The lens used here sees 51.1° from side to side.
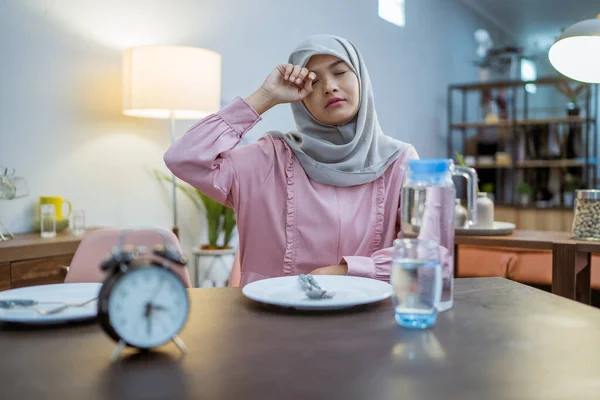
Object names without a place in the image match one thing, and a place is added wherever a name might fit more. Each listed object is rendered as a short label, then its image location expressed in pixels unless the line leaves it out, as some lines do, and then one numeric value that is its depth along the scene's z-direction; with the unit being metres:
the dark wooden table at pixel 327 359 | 0.61
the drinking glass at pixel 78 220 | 2.73
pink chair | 1.55
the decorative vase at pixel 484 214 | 2.58
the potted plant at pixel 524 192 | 6.24
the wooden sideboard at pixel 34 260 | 2.12
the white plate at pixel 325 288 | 0.92
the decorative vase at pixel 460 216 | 2.44
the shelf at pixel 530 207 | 5.43
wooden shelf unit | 6.25
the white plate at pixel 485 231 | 2.49
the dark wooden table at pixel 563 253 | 2.23
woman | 1.65
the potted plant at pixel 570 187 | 6.31
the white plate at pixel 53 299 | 0.85
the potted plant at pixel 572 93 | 6.22
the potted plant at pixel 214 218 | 3.40
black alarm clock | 0.71
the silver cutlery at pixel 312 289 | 0.98
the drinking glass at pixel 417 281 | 0.84
